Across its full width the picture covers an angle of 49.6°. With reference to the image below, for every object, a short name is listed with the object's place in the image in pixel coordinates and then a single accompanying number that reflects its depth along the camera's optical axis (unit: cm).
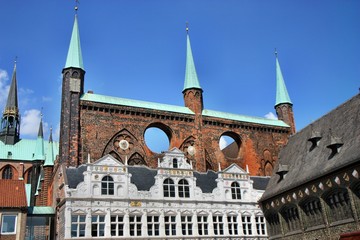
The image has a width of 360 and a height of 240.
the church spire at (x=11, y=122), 7375
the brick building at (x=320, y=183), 2764
